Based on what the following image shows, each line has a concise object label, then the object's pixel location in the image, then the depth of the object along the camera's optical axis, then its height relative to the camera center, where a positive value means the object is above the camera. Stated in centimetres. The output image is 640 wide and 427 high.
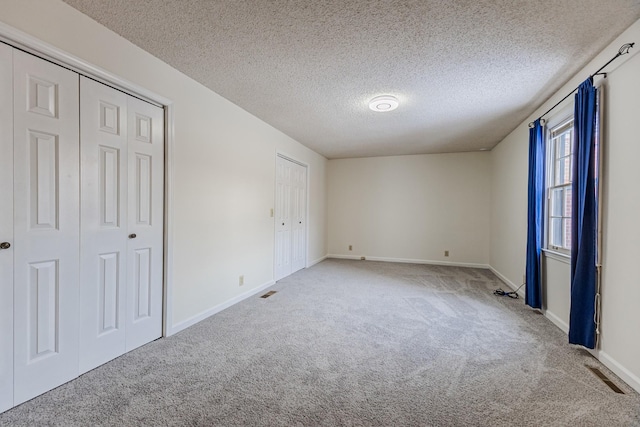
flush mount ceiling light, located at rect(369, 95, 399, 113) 330 +129
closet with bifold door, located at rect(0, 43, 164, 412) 169 -11
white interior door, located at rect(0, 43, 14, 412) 163 -11
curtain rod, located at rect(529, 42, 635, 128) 201 +116
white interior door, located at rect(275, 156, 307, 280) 487 -11
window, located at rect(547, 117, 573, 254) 310 +32
